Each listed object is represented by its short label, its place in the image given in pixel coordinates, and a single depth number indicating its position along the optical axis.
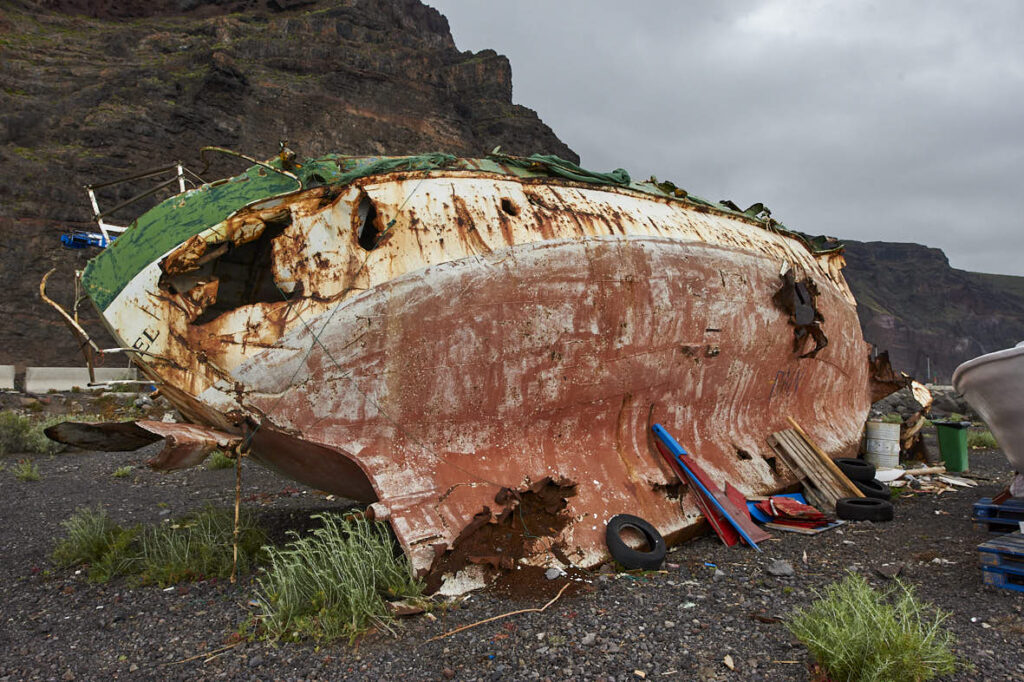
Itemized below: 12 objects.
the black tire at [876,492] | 6.64
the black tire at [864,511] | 5.87
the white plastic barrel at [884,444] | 8.84
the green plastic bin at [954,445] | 9.24
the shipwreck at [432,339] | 4.15
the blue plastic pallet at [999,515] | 4.98
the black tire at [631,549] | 4.41
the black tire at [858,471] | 6.94
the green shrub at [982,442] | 12.59
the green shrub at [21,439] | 10.70
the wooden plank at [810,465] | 6.45
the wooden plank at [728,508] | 5.19
